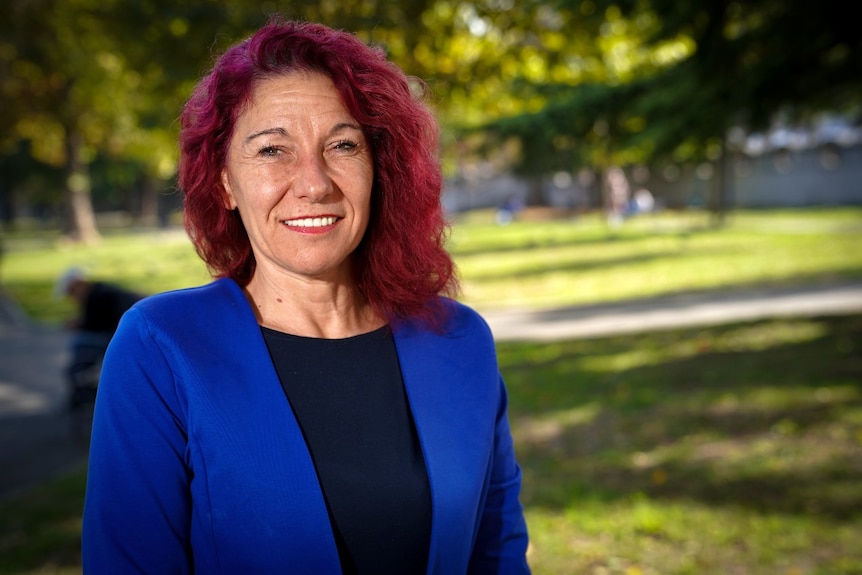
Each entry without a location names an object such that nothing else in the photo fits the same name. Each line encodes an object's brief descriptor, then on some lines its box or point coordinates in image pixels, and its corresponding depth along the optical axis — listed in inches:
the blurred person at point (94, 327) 304.8
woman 66.7
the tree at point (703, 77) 261.6
